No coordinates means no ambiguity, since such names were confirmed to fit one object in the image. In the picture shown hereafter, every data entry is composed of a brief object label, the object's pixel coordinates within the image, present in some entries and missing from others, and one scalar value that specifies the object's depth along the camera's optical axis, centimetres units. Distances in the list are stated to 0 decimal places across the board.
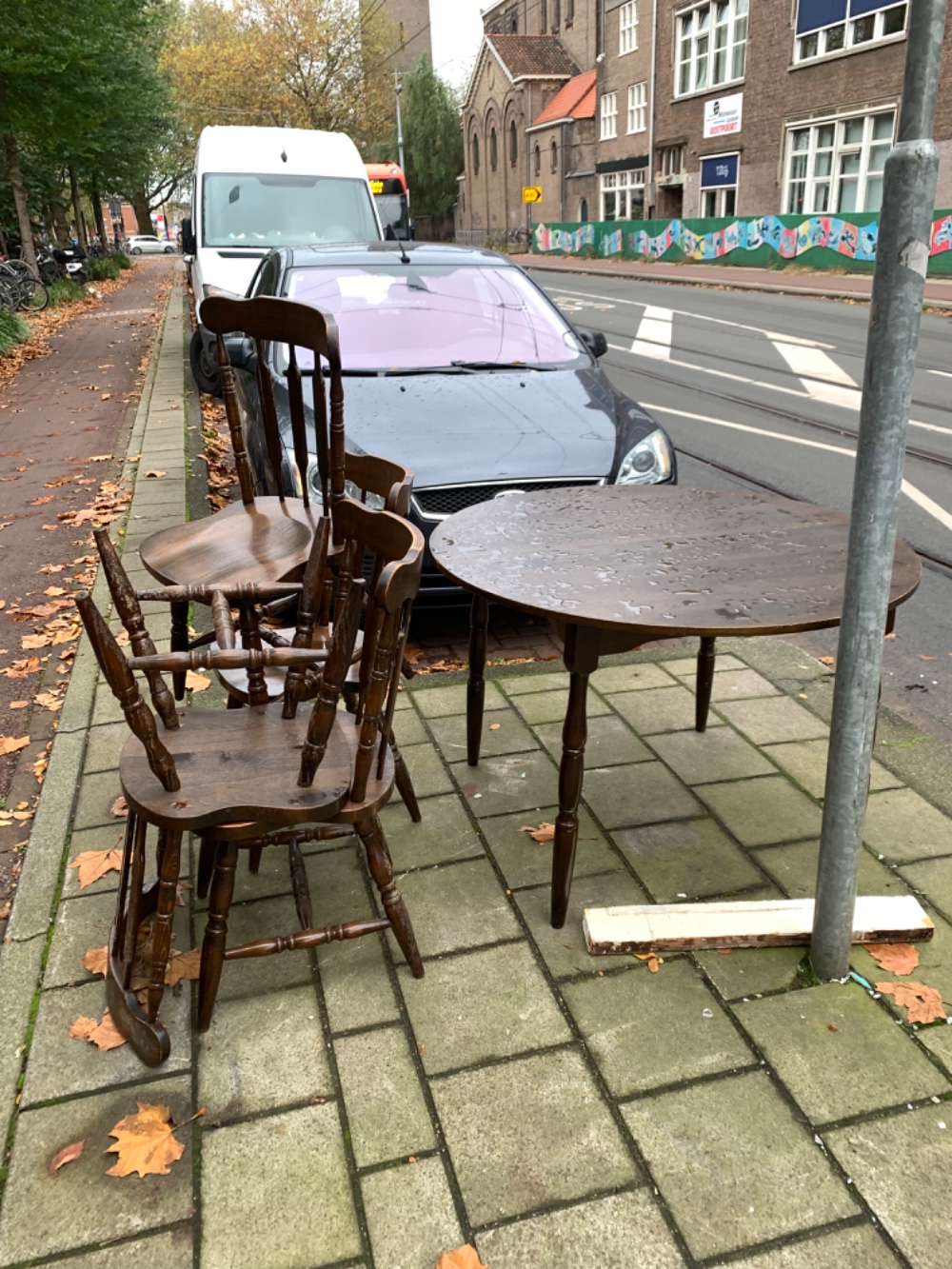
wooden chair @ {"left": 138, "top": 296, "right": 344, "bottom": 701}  295
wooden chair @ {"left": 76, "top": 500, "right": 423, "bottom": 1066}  207
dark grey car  429
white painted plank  249
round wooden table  229
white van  1072
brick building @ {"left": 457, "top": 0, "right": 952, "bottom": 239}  2641
